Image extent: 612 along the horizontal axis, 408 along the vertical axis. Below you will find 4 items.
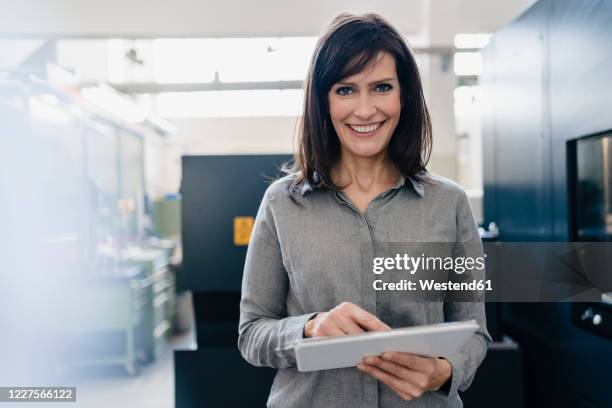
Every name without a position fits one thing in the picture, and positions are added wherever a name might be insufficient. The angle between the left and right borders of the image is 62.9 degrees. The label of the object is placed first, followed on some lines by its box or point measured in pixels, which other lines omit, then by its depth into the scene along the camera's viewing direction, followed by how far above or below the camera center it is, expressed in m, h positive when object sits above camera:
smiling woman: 1.03 -0.06
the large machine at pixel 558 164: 1.58 +0.13
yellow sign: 1.99 -0.10
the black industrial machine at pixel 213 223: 1.96 -0.07
